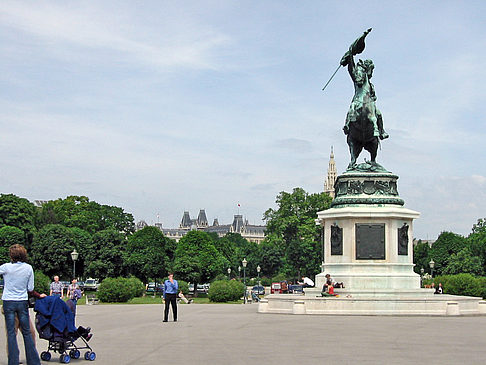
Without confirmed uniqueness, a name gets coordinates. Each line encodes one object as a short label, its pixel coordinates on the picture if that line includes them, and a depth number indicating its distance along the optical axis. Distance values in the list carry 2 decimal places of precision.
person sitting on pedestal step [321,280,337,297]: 29.39
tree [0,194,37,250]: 88.06
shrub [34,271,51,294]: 45.09
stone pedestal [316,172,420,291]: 31.45
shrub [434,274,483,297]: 46.34
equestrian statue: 35.66
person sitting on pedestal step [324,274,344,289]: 30.27
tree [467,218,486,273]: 85.09
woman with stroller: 12.82
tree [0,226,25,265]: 80.82
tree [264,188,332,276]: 93.12
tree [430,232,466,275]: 98.25
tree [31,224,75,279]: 82.62
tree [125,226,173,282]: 88.25
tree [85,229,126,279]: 83.94
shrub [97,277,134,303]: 43.78
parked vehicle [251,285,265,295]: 77.55
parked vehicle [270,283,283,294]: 69.71
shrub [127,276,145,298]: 44.72
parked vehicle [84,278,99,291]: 89.68
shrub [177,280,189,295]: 56.41
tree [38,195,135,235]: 110.38
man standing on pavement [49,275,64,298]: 25.05
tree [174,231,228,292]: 82.12
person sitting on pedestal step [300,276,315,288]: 36.92
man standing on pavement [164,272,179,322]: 25.09
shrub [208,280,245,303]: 45.97
